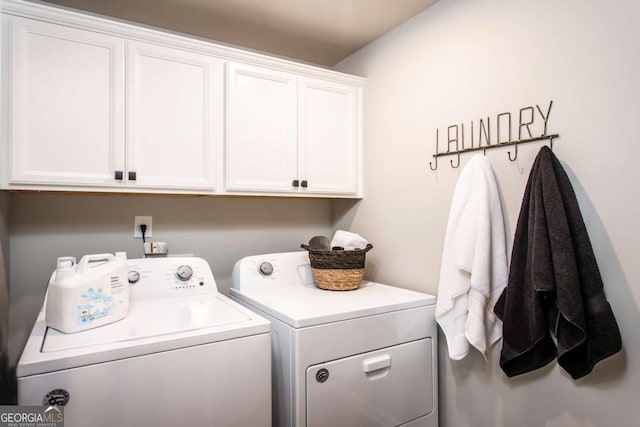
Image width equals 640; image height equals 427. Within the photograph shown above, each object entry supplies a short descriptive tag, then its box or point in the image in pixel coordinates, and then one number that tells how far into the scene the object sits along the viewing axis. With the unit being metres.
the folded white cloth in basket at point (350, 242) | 2.00
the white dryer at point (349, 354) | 1.41
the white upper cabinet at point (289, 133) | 1.88
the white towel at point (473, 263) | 1.47
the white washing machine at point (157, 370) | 1.04
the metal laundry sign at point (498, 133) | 1.41
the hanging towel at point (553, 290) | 1.18
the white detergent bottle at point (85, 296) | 1.22
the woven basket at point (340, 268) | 1.90
